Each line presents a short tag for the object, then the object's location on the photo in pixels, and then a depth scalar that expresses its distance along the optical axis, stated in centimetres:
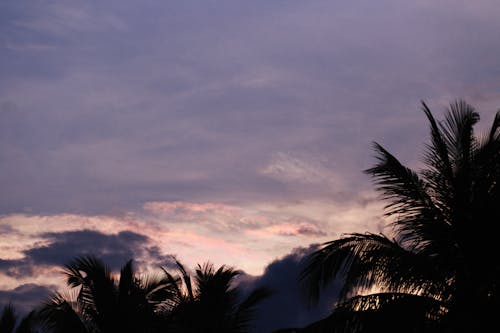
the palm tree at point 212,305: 2369
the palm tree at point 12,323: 3319
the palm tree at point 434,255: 1460
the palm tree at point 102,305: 2291
